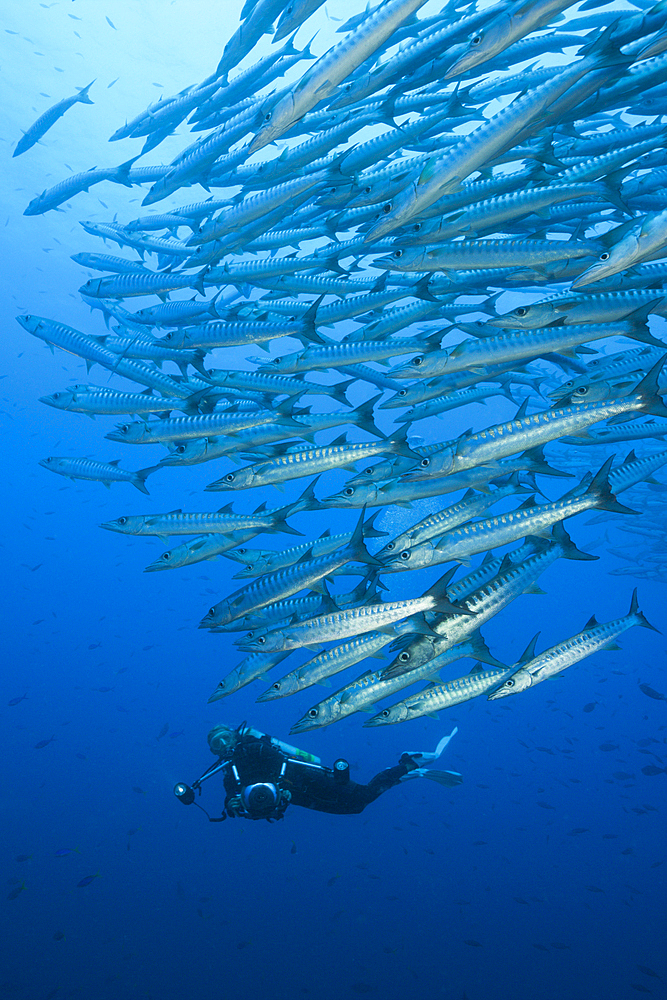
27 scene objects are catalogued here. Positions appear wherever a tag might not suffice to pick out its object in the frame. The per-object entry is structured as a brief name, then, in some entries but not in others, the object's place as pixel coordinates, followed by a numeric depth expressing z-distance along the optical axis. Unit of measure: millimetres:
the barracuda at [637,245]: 2137
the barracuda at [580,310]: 2836
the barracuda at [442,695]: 3541
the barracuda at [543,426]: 2693
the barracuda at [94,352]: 4805
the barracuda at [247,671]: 4242
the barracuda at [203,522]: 4086
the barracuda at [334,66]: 2277
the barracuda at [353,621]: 2992
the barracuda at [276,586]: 3717
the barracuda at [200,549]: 4141
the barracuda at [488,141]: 2367
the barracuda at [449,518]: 3339
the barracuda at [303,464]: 3648
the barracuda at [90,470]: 5471
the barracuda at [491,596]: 2963
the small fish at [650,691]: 7807
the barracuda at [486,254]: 3023
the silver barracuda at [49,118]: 6914
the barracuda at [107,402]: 4281
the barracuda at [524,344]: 3047
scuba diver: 5375
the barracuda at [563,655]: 3242
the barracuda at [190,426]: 3980
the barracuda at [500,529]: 2859
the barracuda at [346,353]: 4031
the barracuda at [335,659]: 3518
